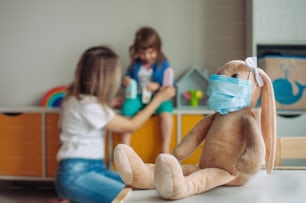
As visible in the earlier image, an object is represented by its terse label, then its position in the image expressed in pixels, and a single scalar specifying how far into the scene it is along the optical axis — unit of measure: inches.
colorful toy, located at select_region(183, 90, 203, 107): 51.6
